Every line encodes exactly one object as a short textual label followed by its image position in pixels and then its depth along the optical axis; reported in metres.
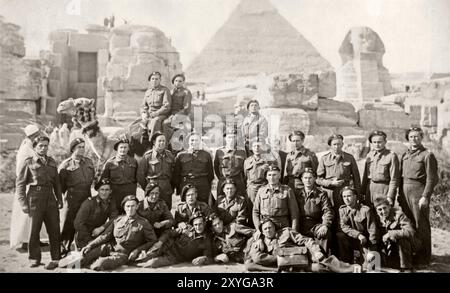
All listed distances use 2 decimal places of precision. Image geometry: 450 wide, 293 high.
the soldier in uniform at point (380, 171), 7.04
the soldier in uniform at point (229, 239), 6.88
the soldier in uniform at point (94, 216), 6.82
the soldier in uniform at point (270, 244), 6.58
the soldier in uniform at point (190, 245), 6.78
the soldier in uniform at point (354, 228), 6.64
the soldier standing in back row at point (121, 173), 7.20
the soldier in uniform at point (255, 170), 7.25
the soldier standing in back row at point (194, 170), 7.47
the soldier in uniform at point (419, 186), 6.99
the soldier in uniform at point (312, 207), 6.76
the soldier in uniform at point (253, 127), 8.02
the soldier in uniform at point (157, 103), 8.27
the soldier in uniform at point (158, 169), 7.27
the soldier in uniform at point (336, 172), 7.10
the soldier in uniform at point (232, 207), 7.00
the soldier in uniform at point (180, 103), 8.44
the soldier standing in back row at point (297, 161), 7.25
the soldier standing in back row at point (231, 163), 7.44
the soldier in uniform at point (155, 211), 6.87
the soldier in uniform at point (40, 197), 6.77
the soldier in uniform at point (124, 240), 6.66
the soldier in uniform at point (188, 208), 6.92
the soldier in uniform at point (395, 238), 6.67
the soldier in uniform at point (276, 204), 6.75
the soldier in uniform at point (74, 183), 7.05
